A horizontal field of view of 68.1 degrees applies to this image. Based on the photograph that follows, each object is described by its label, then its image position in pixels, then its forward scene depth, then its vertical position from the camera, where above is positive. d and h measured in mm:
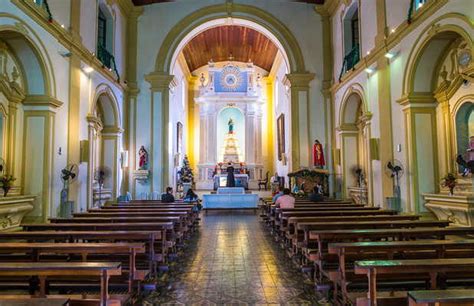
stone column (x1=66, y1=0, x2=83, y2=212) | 8477 +1989
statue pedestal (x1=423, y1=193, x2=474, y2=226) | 5927 -497
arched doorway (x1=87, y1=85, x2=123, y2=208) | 10906 +1217
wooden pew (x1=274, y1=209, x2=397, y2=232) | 6016 -569
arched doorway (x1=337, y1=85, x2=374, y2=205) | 11211 +1160
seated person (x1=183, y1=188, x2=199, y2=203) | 10848 -422
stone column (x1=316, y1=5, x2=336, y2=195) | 13062 +3559
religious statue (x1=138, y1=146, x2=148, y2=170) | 12898 +887
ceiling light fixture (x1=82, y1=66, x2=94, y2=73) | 9348 +3094
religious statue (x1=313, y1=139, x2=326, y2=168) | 12814 +951
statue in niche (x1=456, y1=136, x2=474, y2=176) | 5746 +335
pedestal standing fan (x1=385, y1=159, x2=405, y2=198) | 8030 +185
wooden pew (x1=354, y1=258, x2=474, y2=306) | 2402 -598
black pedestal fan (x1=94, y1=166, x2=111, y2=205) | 10792 +271
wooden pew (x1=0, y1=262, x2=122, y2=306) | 2406 -592
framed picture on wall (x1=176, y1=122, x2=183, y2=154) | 17516 +2349
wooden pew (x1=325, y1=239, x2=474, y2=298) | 3041 -618
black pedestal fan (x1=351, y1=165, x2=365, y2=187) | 11227 +212
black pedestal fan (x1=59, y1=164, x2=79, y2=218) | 7988 -255
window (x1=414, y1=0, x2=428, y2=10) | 7268 +3695
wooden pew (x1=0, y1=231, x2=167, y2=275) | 3879 -574
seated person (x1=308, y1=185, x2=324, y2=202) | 8723 -420
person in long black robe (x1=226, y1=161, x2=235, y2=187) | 14203 +124
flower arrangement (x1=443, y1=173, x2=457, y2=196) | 6430 -45
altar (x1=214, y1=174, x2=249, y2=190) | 18188 +111
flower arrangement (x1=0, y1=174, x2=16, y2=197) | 6508 +49
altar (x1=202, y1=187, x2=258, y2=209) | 12156 -648
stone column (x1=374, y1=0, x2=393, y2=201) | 8531 +1897
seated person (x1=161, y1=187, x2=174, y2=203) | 8859 -383
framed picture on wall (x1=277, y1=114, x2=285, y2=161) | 17092 +2363
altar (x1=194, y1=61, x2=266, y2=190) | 20750 +3725
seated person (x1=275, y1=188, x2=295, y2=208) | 6949 -391
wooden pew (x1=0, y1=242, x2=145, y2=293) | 3129 -581
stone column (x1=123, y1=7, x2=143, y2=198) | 12984 +3227
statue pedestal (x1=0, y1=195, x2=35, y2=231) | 6308 -470
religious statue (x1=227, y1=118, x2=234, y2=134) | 21297 +3336
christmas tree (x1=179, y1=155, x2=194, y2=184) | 16984 +443
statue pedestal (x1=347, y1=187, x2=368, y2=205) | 10422 -426
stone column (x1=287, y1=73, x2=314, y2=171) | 13305 +2404
